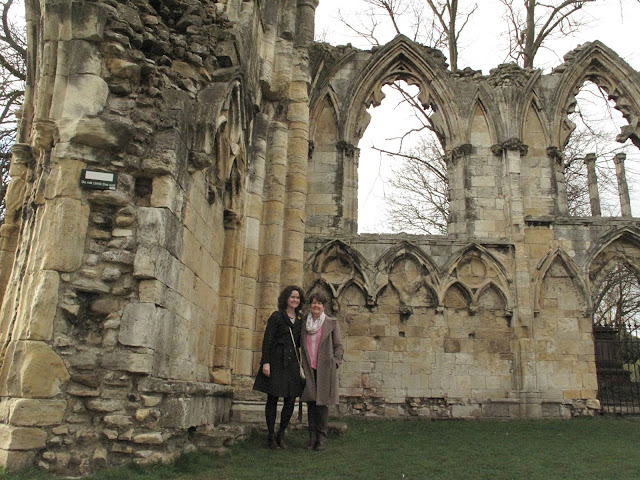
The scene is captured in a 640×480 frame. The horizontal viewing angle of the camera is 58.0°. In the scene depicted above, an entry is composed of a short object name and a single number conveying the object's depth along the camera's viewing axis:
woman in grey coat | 5.68
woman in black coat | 5.61
